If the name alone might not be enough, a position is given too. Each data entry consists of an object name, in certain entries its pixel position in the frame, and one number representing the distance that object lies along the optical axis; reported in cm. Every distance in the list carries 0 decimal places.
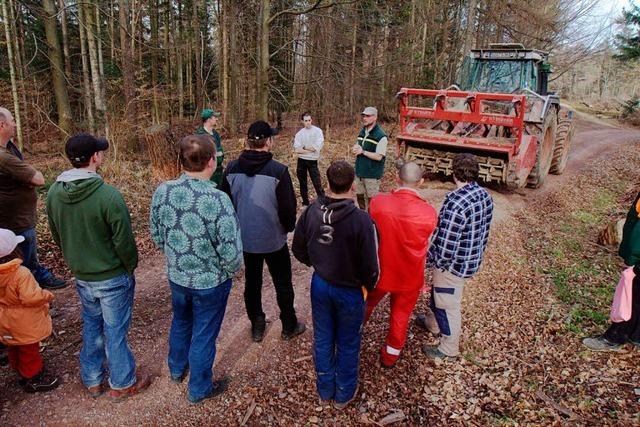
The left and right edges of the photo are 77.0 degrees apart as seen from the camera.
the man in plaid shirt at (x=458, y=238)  304
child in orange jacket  258
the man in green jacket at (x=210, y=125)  520
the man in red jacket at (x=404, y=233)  286
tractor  686
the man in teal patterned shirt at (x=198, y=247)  246
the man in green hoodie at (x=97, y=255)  250
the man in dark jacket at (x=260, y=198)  302
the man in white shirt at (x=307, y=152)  647
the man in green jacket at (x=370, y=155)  502
